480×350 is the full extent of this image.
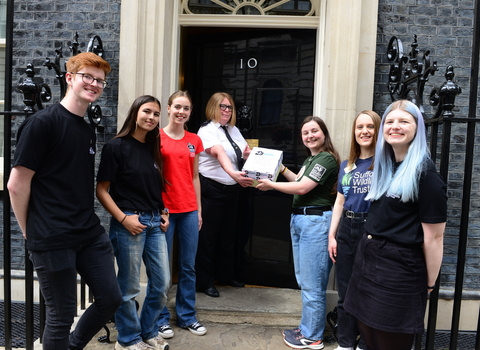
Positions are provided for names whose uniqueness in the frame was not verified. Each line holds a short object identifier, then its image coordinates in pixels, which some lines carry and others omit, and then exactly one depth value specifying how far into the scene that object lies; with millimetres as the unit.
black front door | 4543
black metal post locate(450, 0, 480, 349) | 2730
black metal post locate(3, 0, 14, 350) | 2836
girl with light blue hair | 2123
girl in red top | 3387
